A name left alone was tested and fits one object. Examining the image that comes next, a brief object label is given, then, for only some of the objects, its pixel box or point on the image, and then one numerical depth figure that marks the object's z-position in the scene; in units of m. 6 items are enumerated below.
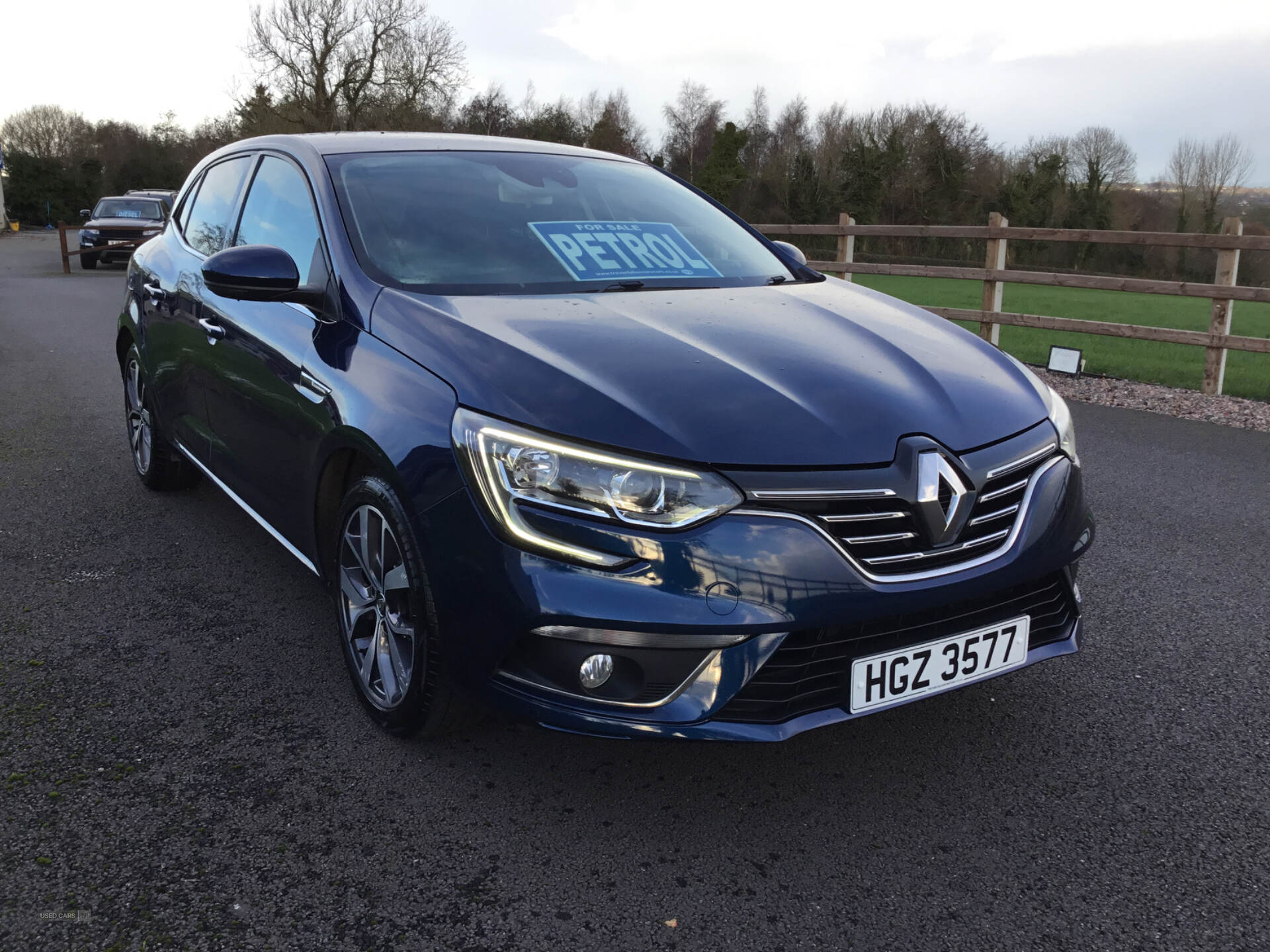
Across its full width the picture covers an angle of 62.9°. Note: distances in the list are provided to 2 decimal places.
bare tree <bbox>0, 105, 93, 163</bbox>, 67.69
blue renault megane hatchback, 2.16
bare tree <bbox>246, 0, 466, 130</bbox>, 40.94
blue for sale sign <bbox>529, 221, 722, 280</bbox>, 3.21
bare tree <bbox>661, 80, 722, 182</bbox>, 78.38
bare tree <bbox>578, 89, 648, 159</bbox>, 61.03
